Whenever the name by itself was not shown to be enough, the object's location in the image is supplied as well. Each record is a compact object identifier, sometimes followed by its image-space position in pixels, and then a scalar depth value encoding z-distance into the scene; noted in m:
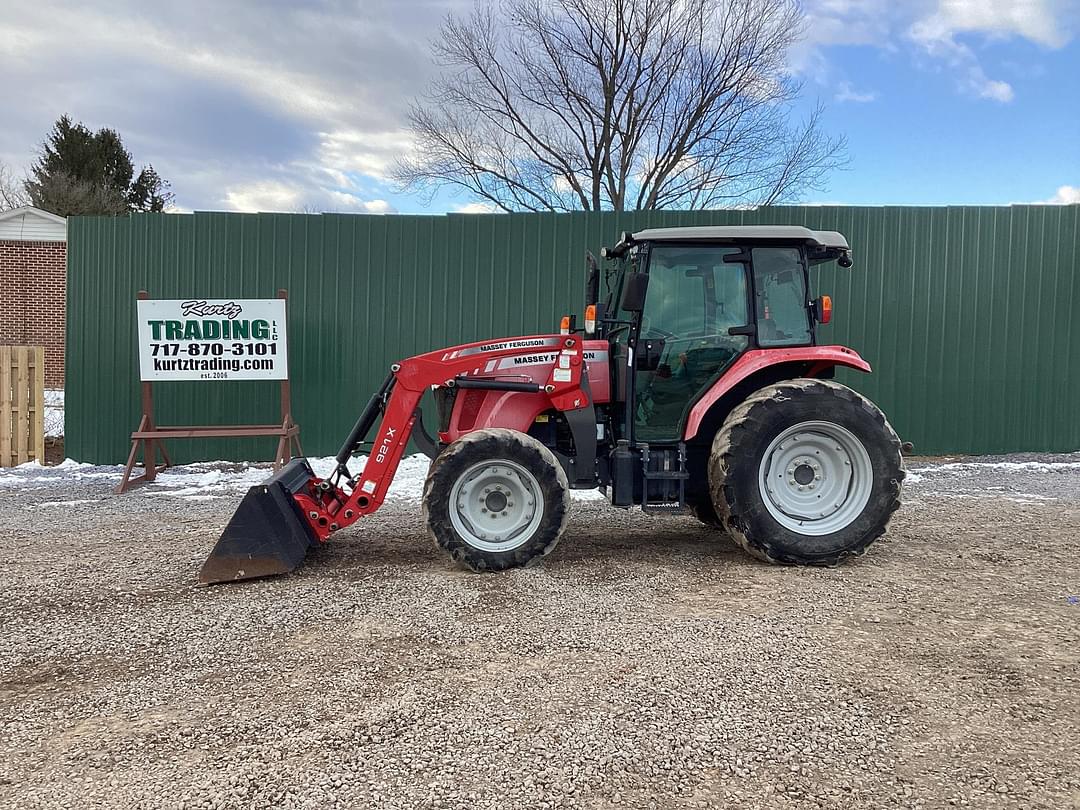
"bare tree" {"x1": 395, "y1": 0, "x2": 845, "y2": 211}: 21.50
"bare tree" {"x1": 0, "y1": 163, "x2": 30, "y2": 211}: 30.98
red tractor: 4.59
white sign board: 8.28
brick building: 17.47
